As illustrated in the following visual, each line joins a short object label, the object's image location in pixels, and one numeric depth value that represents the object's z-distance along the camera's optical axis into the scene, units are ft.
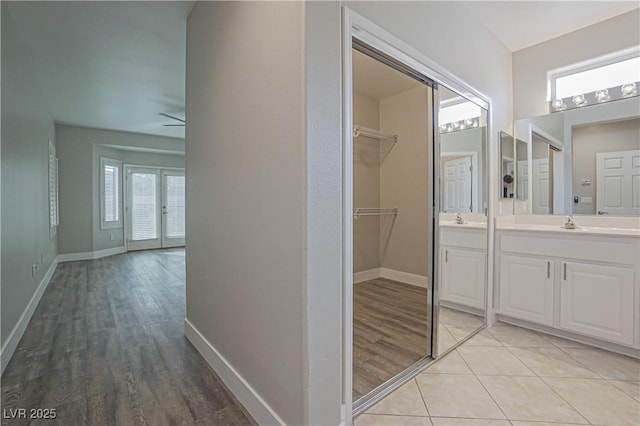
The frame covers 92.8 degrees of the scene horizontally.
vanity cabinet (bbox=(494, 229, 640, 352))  6.94
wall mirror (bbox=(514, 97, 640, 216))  8.13
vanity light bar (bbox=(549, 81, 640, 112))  8.20
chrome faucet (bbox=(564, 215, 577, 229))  8.53
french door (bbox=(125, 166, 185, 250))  22.86
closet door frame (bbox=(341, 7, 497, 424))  4.66
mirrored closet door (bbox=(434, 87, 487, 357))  7.98
